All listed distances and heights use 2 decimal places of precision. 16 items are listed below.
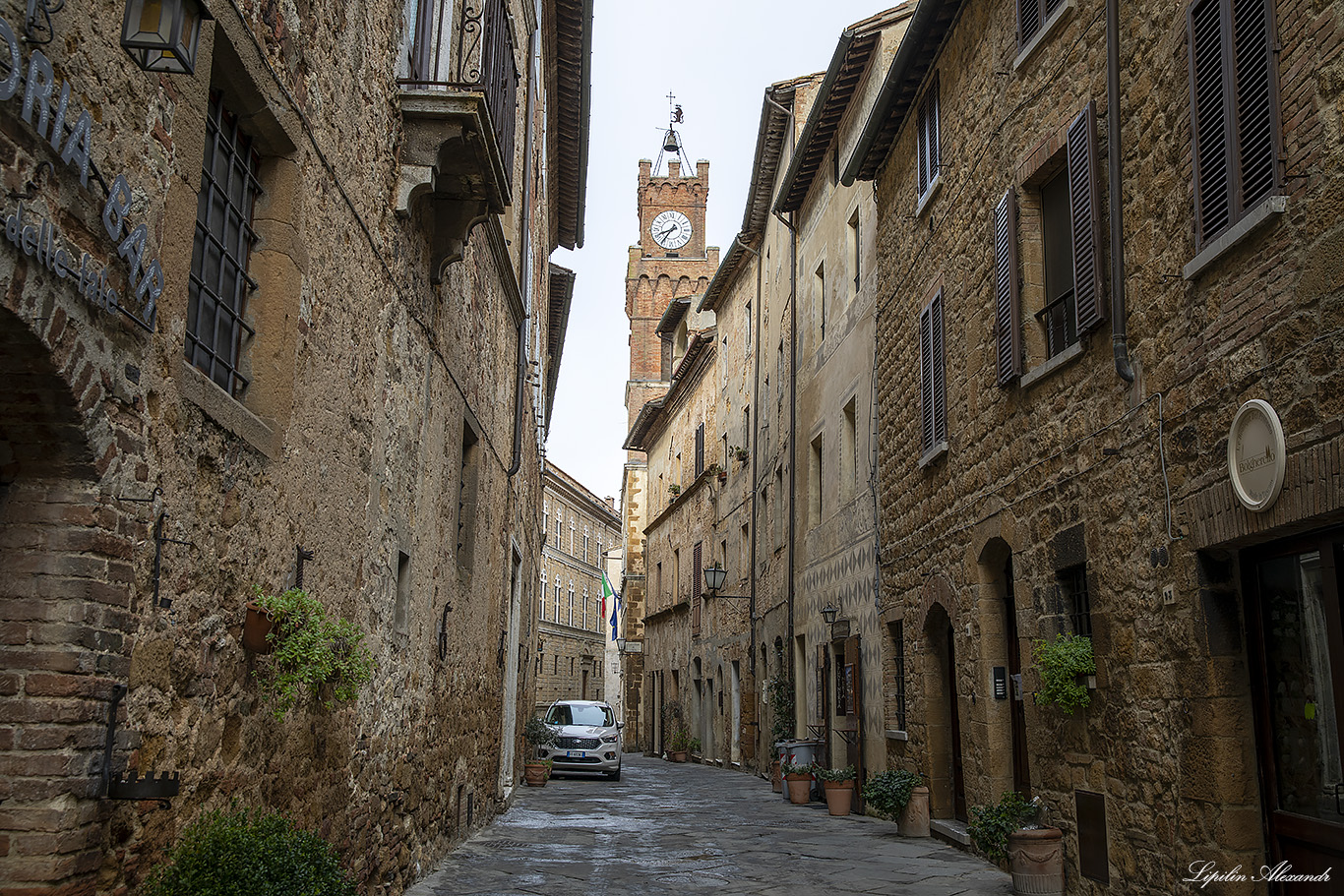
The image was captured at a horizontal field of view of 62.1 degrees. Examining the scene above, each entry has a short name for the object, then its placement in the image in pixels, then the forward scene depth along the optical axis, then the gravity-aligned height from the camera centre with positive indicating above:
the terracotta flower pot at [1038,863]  7.69 -1.13
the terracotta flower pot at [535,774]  19.16 -1.39
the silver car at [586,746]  21.08 -1.00
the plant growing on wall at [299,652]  4.71 +0.16
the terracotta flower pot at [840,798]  14.09 -1.29
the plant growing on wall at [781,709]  18.55 -0.26
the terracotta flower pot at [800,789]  15.69 -1.31
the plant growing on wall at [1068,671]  7.41 +0.16
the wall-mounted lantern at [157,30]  3.32 +1.93
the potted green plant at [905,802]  11.14 -1.05
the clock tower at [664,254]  57.00 +22.38
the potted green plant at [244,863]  3.62 -0.58
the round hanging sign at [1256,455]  5.30 +1.16
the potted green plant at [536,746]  19.17 -0.99
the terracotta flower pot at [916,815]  11.14 -1.19
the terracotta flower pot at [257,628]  4.51 +0.24
